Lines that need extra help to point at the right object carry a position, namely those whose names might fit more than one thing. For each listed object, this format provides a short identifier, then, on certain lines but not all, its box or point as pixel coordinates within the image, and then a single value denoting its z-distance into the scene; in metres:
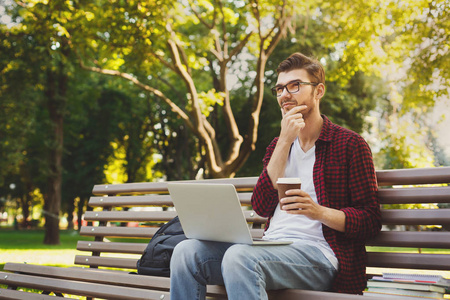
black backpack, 3.40
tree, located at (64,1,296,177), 12.26
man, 2.59
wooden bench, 2.83
